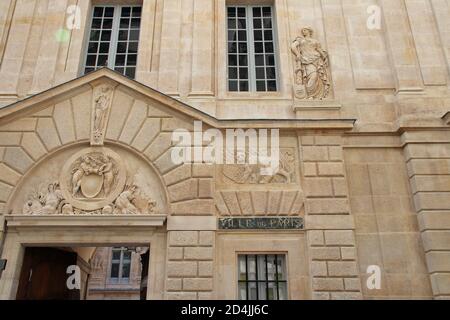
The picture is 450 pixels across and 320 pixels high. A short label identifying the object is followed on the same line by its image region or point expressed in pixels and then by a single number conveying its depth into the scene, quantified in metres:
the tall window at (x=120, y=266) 23.73
